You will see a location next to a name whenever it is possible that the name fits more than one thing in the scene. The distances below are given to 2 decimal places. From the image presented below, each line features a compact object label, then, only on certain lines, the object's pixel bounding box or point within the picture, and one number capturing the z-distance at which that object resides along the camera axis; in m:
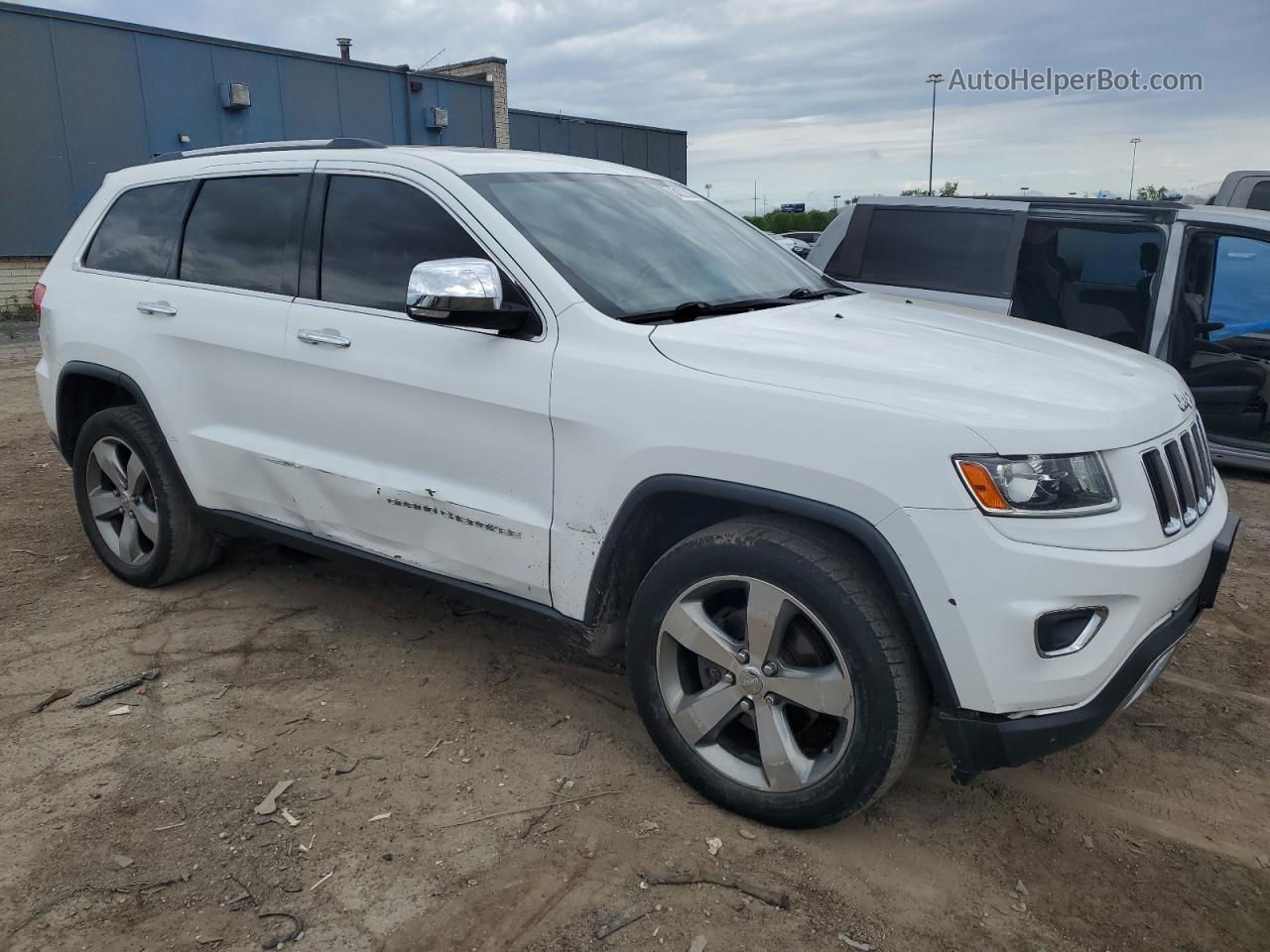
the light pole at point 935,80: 35.91
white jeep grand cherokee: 2.38
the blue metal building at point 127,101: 15.74
